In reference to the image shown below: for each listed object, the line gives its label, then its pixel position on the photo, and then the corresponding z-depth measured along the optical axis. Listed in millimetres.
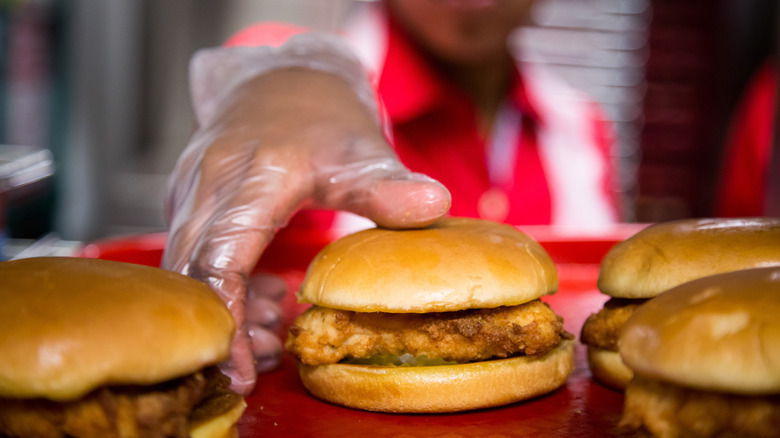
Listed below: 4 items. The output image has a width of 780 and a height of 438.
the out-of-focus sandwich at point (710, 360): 331
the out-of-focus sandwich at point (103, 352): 331
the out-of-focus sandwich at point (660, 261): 403
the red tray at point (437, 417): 388
